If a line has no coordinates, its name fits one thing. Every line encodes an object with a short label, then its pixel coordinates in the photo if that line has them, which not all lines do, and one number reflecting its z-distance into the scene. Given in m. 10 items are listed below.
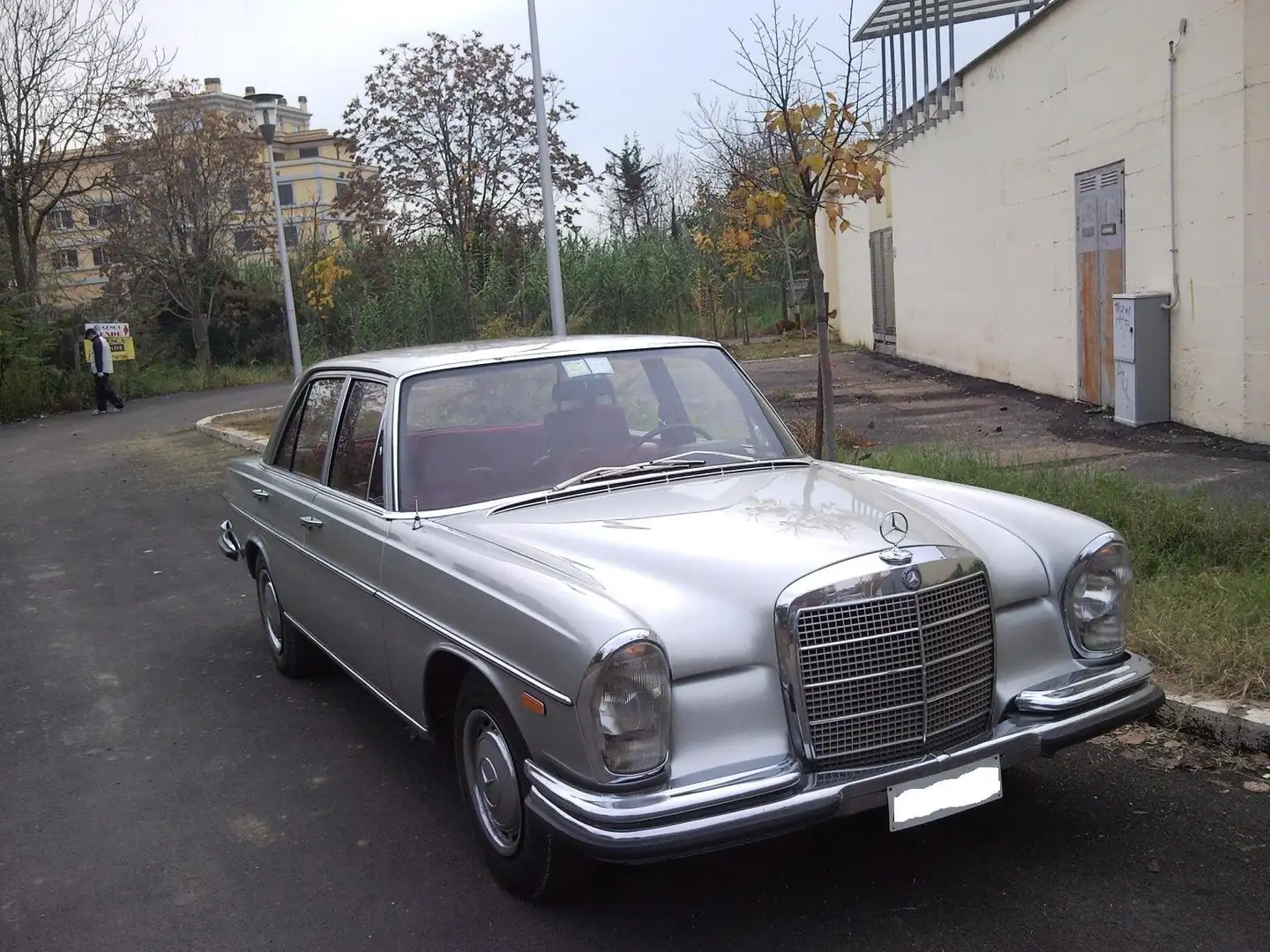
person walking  24.09
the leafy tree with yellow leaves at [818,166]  8.27
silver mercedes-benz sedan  2.98
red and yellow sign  26.06
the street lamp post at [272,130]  20.38
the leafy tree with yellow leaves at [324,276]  18.98
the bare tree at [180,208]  28.73
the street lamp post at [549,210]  13.28
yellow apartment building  28.47
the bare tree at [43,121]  25.45
